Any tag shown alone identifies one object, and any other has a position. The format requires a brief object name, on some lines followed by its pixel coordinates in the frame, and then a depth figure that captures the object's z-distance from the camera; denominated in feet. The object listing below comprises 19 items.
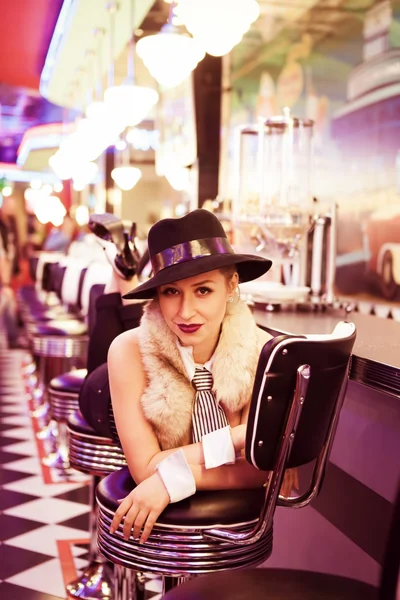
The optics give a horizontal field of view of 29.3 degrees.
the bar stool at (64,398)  11.86
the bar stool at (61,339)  17.51
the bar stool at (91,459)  8.38
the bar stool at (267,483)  5.00
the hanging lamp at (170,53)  14.11
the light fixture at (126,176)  30.68
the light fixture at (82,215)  50.44
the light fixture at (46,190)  55.83
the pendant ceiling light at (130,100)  19.06
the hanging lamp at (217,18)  11.05
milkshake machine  10.75
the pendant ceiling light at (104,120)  21.17
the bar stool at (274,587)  4.57
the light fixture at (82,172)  32.63
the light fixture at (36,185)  63.10
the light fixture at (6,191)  68.12
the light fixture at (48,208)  53.07
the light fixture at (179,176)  28.65
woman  5.92
